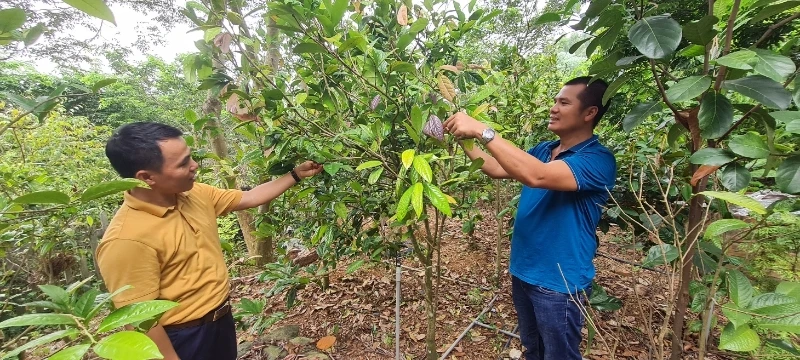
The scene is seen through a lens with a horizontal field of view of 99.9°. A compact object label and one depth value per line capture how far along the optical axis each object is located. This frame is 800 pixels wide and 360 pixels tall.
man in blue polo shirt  1.43
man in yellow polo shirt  1.17
